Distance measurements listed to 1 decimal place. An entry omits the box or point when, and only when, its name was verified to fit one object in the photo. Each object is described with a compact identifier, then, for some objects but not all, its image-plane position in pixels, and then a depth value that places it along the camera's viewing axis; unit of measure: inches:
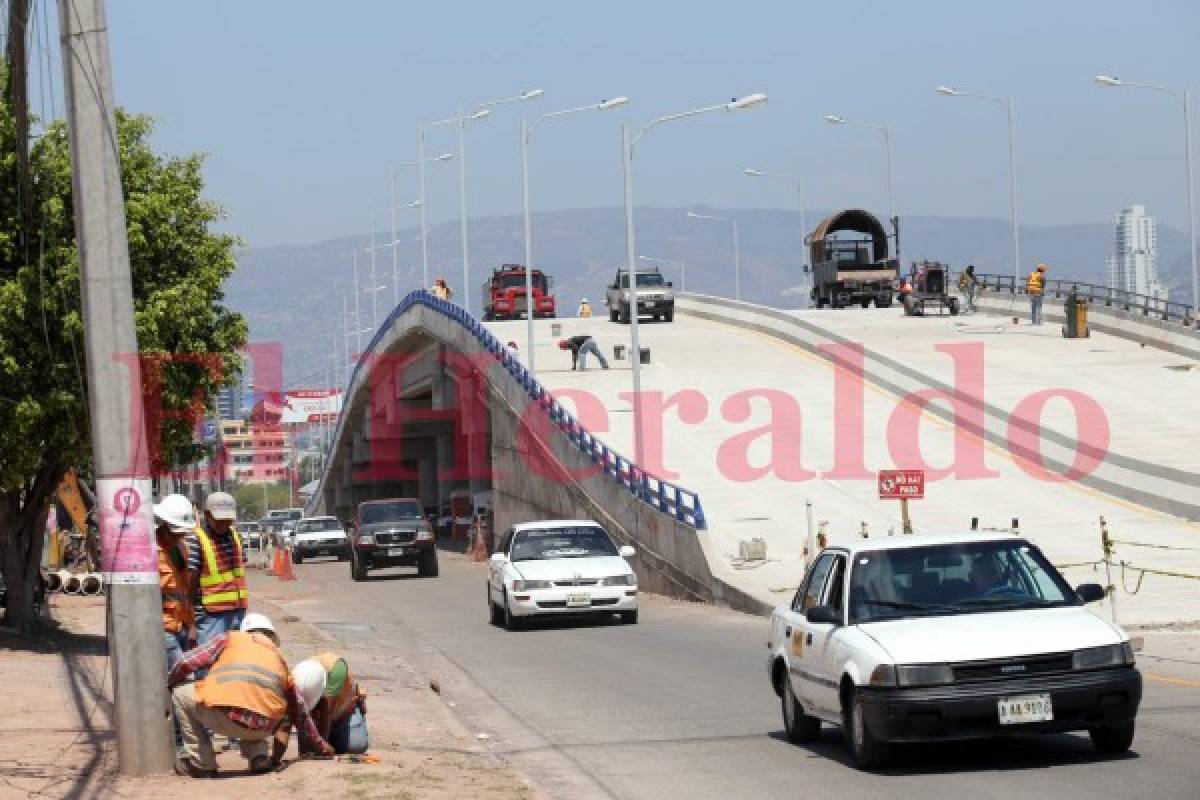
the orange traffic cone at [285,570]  2128.4
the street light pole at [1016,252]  3222.7
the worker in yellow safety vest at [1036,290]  2797.7
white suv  2694.4
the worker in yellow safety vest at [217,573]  560.1
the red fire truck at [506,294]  3649.1
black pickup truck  1973.4
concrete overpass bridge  1489.9
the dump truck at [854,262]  3518.7
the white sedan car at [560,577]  1161.4
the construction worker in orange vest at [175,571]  555.8
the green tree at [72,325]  959.6
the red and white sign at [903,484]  1171.3
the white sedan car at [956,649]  506.0
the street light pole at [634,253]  1760.6
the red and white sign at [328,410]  7155.5
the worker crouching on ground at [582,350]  2632.9
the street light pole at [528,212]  2204.0
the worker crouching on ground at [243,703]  497.7
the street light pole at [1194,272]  2623.0
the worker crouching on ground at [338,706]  526.3
